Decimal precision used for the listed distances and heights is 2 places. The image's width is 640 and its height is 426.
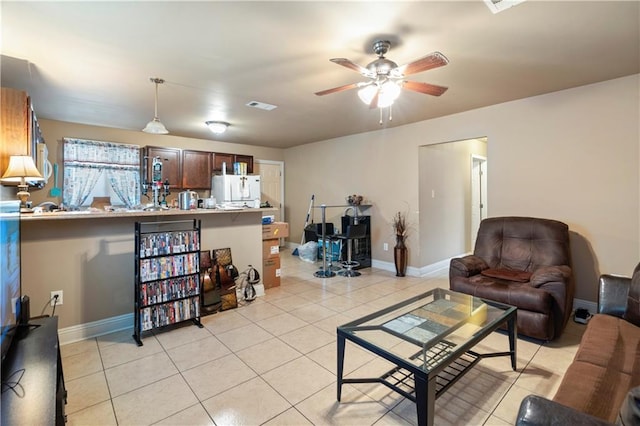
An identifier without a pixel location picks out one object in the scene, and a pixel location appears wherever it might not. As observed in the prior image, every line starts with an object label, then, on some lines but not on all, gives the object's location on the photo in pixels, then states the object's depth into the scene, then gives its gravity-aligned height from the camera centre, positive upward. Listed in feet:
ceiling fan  6.83 +3.38
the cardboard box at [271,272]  13.30 -2.64
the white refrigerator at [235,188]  18.53 +1.61
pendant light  10.23 +2.95
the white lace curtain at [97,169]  15.28 +2.45
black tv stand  3.62 -2.29
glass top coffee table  4.81 -2.44
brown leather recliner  8.19 -1.94
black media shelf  8.67 -1.94
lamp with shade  7.12 +1.02
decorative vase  15.37 -2.30
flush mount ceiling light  15.14 +4.44
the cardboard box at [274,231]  13.58 -0.82
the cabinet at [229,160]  19.98 +3.64
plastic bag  19.07 -2.46
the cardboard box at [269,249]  13.37 -1.60
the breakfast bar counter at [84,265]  8.04 -1.44
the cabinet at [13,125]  7.41 +2.31
